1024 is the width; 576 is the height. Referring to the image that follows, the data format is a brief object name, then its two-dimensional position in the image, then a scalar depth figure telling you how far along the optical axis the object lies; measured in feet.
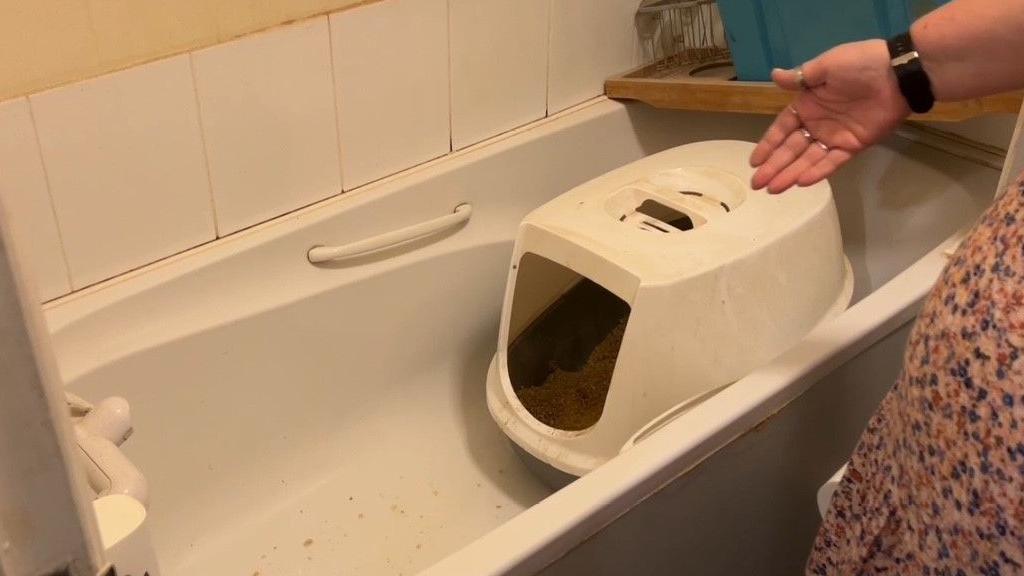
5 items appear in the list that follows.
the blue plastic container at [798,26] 4.69
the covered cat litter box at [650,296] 4.11
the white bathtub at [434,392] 3.67
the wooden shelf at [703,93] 4.96
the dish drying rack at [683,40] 5.72
